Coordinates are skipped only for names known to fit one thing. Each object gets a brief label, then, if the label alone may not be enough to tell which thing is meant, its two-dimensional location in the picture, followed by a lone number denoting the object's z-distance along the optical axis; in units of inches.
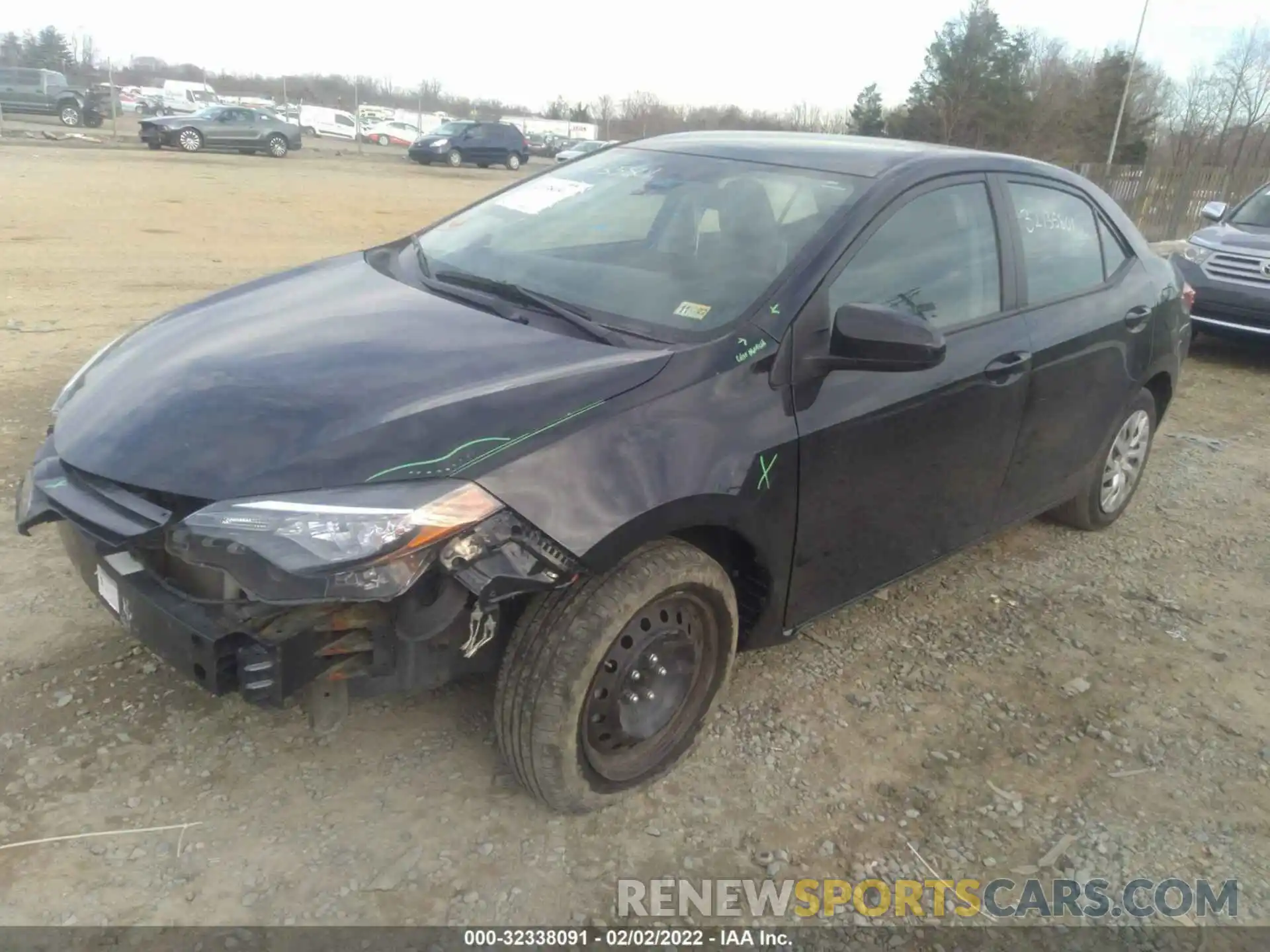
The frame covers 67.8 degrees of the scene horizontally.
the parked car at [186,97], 1306.6
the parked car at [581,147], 1504.7
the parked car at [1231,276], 318.7
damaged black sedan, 82.7
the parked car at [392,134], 1627.7
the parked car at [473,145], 1170.0
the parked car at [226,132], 978.1
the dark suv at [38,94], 1173.1
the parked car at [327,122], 1622.8
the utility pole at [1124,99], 1264.8
